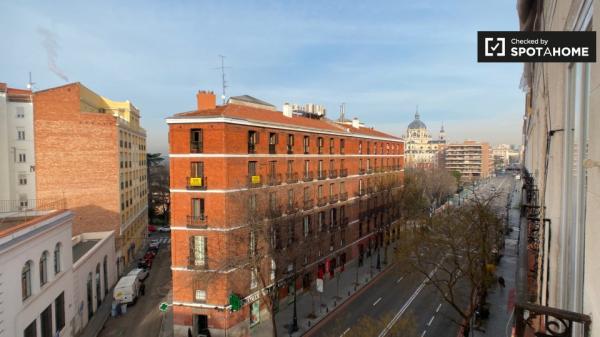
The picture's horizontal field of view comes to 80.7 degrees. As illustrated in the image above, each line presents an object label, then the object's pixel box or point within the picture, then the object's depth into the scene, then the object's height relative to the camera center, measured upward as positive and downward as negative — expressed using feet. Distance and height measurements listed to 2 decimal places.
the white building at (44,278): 53.01 -22.03
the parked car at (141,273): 107.01 -36.53
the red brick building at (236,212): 76.33 -12.14
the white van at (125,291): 95.35 -35.65
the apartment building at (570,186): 12.50 -1.48
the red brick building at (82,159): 113.39 +0.58
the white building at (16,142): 114.73 +6.21
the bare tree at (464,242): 69.46 -19.50
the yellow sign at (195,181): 76.74 -4.67
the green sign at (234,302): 75.11 -30.36
